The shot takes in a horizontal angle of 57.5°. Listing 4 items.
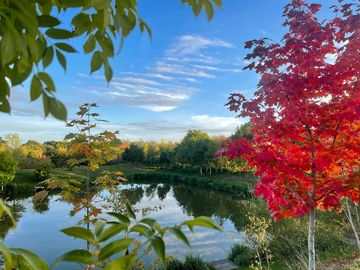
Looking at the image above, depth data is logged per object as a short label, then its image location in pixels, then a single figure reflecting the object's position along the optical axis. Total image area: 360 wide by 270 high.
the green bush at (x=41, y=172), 33.65
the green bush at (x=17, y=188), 28.73
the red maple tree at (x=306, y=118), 4.36
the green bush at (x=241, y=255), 9.38
